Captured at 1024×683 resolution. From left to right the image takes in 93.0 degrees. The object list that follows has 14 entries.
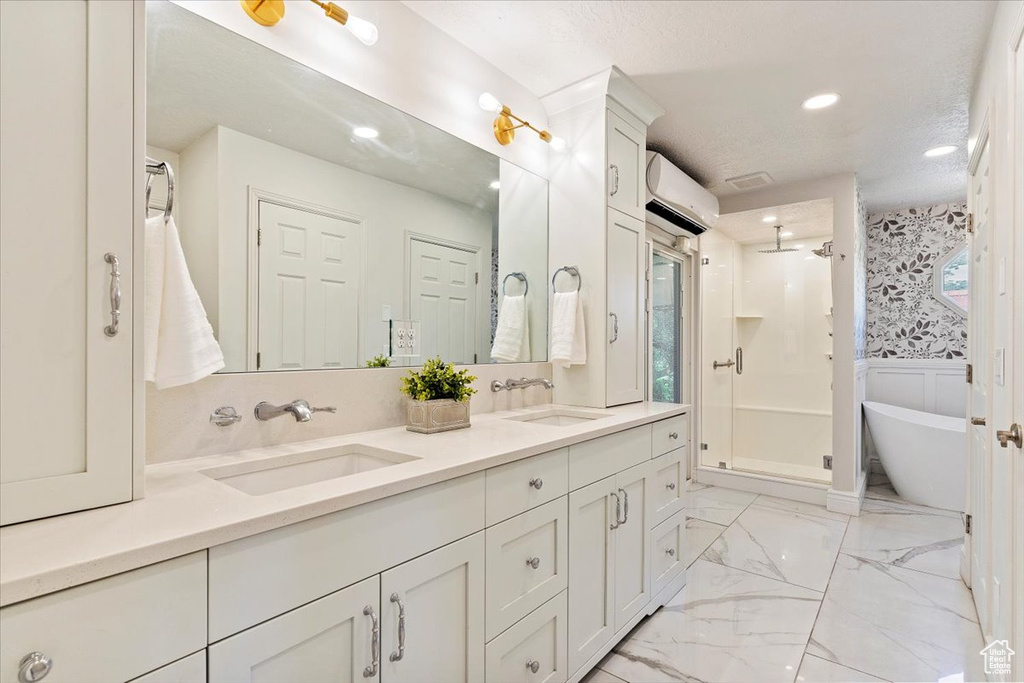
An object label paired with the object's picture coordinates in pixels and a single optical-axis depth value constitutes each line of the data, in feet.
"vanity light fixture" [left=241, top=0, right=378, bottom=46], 4.50
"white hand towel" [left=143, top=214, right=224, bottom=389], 3.51
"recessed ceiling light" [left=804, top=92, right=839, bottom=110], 7.90
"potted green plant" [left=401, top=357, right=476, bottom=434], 5.37
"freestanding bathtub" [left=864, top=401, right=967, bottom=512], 11.18
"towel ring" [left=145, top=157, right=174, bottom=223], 3.59
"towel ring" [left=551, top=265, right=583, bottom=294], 7.77
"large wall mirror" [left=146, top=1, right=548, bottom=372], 4.22
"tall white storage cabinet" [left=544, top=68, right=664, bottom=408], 7.53
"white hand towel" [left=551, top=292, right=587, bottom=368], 7.54
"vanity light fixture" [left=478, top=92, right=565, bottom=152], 6.66
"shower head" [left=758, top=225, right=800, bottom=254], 14.49
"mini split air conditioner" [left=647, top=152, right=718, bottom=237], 9.15
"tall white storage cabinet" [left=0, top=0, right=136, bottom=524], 2.58
